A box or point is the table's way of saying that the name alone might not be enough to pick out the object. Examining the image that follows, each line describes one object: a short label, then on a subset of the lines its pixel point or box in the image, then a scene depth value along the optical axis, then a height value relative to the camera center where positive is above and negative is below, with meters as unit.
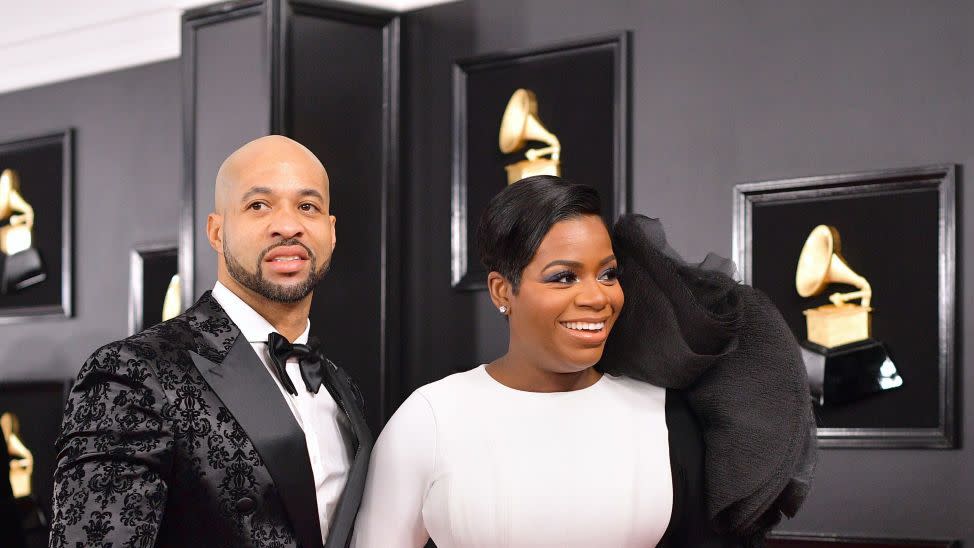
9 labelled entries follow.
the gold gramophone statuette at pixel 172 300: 5.82 -0.14
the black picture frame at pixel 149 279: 5.98 -0.04
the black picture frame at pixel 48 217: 6.37 +0.27
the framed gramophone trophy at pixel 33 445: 6.31 -0.89
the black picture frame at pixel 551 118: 4.66 +0.59
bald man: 2.31 -0.28
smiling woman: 2.46 -0.33
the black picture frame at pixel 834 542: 4.00 -0.88
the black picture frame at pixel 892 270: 3.99 +0.01
